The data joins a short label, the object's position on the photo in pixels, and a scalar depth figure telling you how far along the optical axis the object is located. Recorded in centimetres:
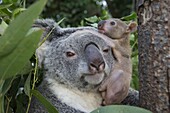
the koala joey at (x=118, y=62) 59
